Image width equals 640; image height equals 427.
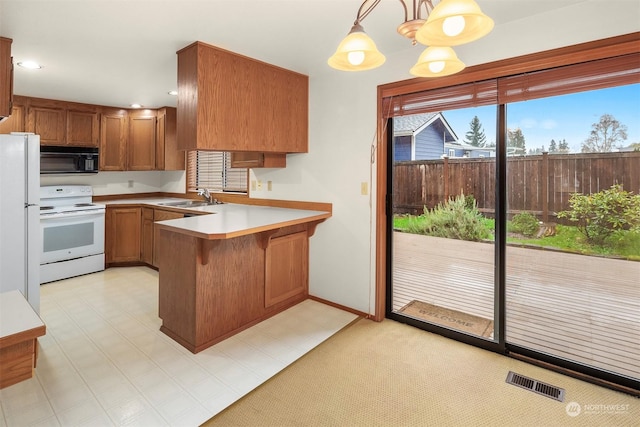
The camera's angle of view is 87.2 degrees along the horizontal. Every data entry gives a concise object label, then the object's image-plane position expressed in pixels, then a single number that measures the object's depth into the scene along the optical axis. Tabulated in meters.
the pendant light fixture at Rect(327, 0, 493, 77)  1.09
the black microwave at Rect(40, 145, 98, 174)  4.20
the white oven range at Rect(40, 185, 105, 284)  3.88
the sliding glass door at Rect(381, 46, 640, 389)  2.05
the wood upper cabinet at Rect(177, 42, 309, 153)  2.56
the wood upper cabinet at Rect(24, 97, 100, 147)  4.14
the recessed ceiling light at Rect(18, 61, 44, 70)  2.97
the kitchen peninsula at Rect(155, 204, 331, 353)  2.44
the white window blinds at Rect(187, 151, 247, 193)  4.42
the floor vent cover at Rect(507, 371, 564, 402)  1.99
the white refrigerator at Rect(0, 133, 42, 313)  2.44
